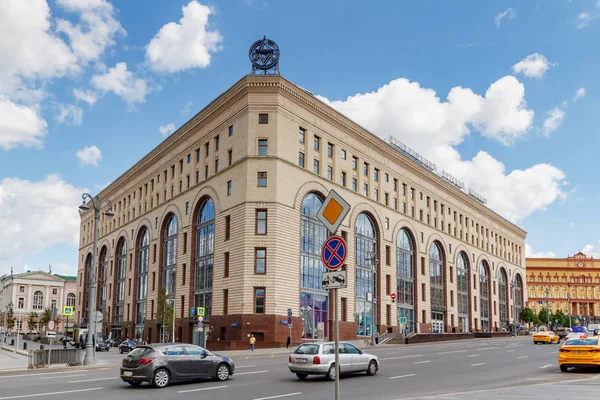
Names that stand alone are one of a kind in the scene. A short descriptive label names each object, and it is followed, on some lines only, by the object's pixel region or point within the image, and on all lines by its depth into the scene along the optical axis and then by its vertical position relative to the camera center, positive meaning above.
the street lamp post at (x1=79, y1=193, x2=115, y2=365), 31.12 -0.80
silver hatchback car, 22.11 -2.49
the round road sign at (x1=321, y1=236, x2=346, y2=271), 10.91 +0.73
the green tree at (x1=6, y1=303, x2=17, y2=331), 103.88 -5.21
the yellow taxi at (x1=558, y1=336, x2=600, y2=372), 24.05 -2.35
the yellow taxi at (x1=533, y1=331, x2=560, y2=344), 53.12 -3.77
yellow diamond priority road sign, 10.64 +1.46
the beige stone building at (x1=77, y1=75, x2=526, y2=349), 53.44 +7.00
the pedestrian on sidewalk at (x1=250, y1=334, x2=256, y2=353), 46.69 -3.80
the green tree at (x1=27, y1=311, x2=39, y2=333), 115.96 -6.20
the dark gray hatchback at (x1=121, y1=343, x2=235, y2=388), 20.53 -2.54
